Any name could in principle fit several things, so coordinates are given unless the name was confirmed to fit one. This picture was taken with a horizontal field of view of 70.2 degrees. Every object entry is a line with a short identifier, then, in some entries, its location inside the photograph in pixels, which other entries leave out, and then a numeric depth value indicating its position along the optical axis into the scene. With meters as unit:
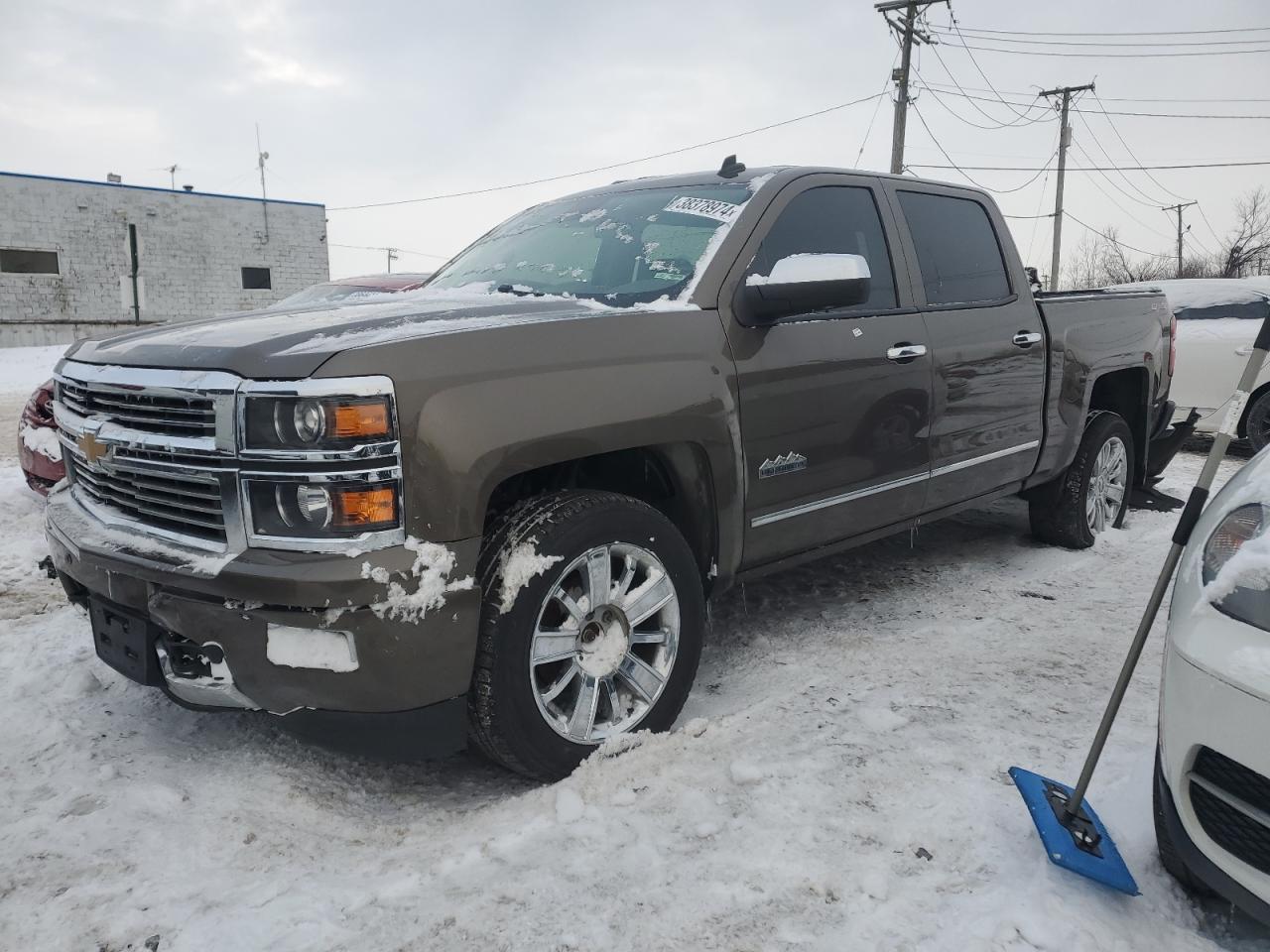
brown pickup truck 2.15
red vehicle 4.68
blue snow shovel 2.05
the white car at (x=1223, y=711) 1.70
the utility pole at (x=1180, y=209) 53.44
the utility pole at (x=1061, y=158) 33.46
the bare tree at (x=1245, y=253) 41.75
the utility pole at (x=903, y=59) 22.47
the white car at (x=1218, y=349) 8.63
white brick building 25.47
